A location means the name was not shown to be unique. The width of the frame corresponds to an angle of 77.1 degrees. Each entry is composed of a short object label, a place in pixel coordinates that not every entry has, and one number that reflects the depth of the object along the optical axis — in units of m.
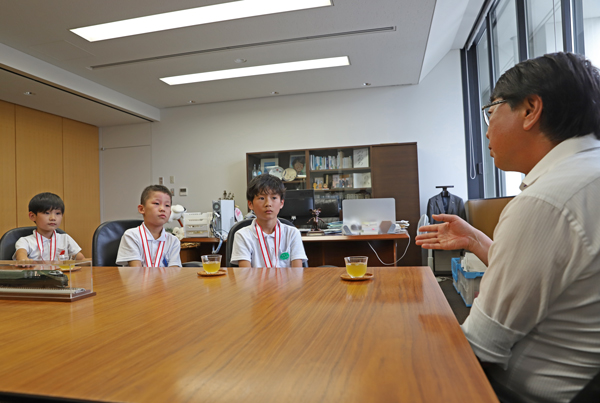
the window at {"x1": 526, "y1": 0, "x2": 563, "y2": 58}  2.71
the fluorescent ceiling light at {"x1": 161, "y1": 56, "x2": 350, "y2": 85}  4.82
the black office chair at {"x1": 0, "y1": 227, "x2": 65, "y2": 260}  2.58
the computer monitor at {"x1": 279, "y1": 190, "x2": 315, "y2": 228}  4.50
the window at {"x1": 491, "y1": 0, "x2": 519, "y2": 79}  3.60
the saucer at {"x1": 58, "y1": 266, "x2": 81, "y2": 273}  1.11
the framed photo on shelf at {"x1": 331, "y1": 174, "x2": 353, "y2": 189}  5.75
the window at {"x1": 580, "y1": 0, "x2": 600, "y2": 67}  2.16
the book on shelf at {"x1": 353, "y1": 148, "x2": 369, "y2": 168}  5.65
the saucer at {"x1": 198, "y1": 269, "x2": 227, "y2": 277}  1.50
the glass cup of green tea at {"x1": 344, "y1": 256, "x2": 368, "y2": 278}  1.29
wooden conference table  0.53
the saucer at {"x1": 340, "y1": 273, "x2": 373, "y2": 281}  1.28
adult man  0.68
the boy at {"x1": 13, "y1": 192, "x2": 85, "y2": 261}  2.73
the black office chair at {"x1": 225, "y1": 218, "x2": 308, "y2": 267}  2.21
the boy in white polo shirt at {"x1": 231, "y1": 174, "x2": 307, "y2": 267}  2.13
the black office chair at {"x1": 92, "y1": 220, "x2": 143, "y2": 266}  2.20
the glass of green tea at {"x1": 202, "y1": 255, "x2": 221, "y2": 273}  1.51
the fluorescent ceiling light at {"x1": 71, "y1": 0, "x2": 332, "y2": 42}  3.42
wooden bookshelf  5.43
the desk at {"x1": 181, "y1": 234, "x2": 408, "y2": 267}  3.62
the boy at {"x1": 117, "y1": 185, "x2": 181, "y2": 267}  2.17
